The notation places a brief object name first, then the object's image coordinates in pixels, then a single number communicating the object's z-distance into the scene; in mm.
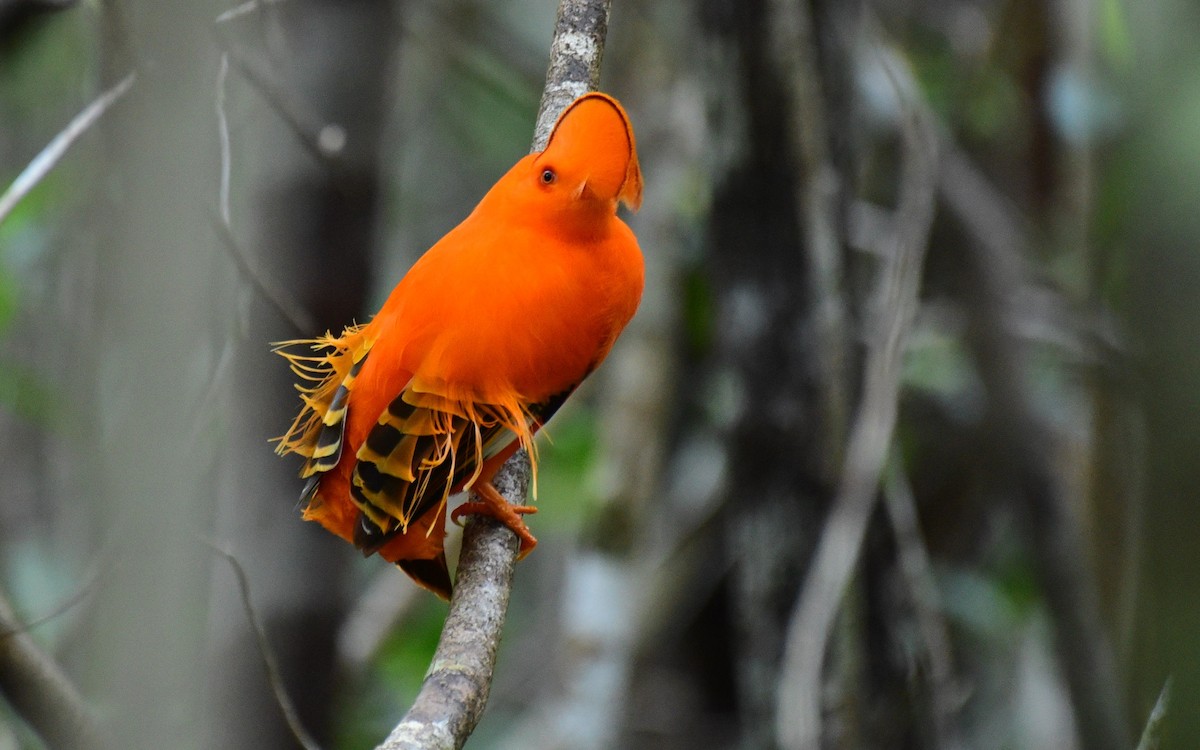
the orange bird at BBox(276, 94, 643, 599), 8087
